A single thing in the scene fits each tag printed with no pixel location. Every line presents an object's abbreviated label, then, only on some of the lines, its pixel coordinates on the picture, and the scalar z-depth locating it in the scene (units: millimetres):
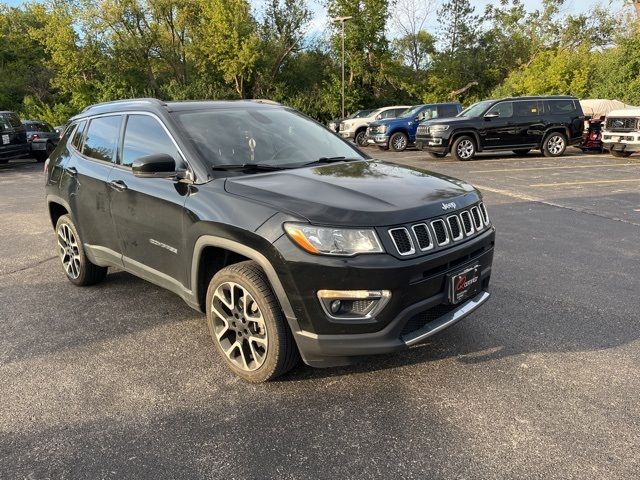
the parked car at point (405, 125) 20156
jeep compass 2646
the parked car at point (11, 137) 15906
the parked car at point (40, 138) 17969
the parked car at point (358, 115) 25136
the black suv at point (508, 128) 15430
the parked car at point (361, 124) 22094
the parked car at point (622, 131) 14609
